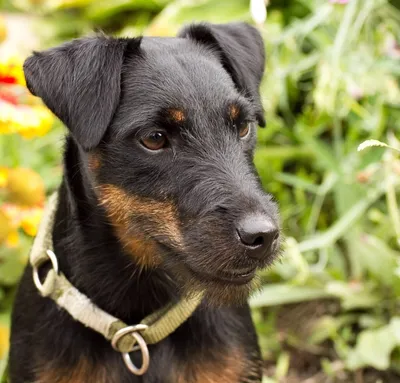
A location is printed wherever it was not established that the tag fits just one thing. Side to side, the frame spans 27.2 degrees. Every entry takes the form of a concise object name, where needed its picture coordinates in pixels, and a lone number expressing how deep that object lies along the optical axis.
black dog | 2.40
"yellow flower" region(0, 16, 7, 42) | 3.46
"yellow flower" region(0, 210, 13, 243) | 3.38
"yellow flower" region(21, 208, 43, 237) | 3.49
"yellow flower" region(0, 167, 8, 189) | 3.31
